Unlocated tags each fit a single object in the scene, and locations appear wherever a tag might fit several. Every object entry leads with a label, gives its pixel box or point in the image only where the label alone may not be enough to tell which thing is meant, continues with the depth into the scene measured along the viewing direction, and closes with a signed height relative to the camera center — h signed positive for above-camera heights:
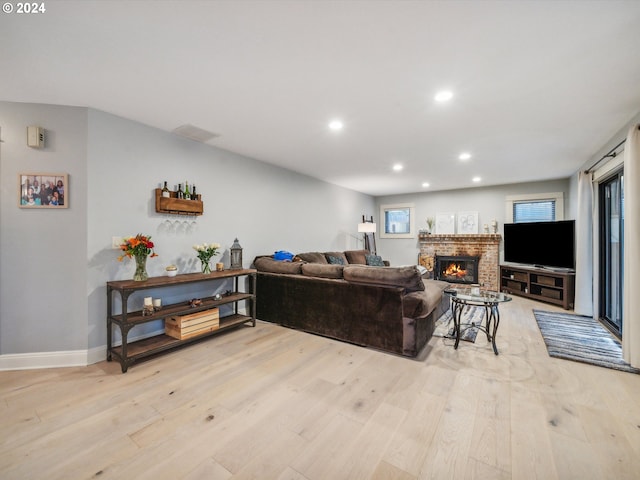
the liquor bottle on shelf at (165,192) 3.34 +0.57
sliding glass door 3.63 -0.13
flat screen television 5.14 -0.07
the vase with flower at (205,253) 3.52 -0.18
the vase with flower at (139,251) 2.80 -0.13
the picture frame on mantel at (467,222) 7.01 +0.45
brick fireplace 6.67 -0.27
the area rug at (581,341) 2.86 -1.22
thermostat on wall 2.66 +0.98
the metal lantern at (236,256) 4.07 -0.25
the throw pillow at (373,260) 6.58 -0.49
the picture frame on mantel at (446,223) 7.30 +0.45
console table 2.64 -0.80
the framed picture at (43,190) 2.70 +0.48
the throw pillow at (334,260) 5.71 -0.43
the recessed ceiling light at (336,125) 3.15 +1.33
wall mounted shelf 3.29 +0.42
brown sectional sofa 2.95 -0.76
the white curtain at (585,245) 4.31 -0.08
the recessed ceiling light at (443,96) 2.47 +1.32
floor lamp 7.04 +0.13
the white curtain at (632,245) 2.61 -0.05
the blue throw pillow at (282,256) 4.68 -0.29
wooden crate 3.16 -1.01
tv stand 4.90 -0.86
